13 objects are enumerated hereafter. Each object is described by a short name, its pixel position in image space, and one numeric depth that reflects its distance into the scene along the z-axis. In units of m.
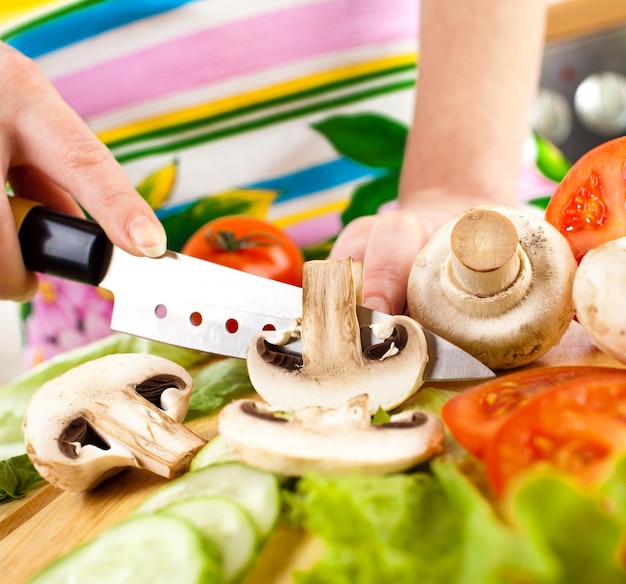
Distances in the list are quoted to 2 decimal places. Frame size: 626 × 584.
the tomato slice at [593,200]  0.37
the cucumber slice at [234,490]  0.30
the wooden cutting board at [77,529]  0.30
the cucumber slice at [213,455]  0.32
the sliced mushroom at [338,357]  0.35
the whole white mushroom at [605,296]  0.33
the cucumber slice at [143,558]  0.28
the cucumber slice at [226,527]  0.29
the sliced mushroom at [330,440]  0.30
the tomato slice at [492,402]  0.30
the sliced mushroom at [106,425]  0.33
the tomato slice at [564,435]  0.28
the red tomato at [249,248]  0.50
